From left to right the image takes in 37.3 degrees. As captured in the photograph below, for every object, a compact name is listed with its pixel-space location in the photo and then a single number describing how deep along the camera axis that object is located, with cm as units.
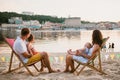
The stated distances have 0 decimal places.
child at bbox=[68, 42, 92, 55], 316
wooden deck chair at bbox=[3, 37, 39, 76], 297
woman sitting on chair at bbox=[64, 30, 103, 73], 299
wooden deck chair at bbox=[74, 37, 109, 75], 294
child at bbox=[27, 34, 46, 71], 317
